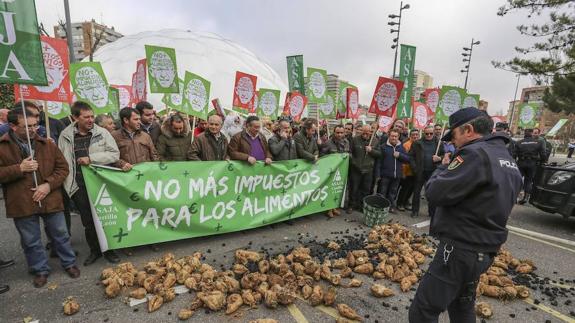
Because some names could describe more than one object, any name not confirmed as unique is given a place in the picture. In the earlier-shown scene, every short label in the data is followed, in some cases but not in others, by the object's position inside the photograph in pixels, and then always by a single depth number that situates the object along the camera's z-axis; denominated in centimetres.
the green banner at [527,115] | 1043
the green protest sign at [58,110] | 615
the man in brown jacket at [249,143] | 519
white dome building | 2664
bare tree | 1472
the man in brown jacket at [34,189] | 323
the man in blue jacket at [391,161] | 652
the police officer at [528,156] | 809
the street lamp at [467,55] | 2070
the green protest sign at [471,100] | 758
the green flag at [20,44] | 304
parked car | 584
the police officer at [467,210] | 194
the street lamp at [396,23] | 1609
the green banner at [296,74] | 838
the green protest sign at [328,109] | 717
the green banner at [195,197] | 394
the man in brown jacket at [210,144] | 489
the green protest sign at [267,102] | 782
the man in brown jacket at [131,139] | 422
